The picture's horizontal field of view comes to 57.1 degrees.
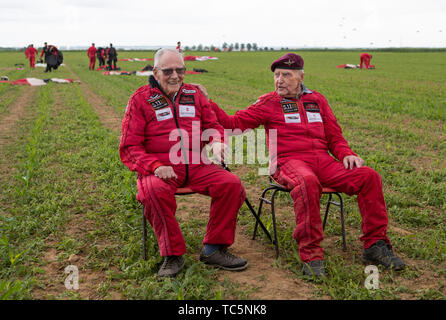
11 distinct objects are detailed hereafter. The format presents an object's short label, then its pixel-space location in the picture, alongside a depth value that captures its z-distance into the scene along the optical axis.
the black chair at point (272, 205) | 3.62
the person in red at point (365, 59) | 31.48
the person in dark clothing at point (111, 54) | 29.92
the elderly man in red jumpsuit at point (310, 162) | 3.39
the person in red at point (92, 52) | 30.73
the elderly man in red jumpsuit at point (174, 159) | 3.33
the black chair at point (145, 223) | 3.52
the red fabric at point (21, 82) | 19.11
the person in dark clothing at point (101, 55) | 32.39
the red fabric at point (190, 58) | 42.91
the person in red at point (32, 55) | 32.02
